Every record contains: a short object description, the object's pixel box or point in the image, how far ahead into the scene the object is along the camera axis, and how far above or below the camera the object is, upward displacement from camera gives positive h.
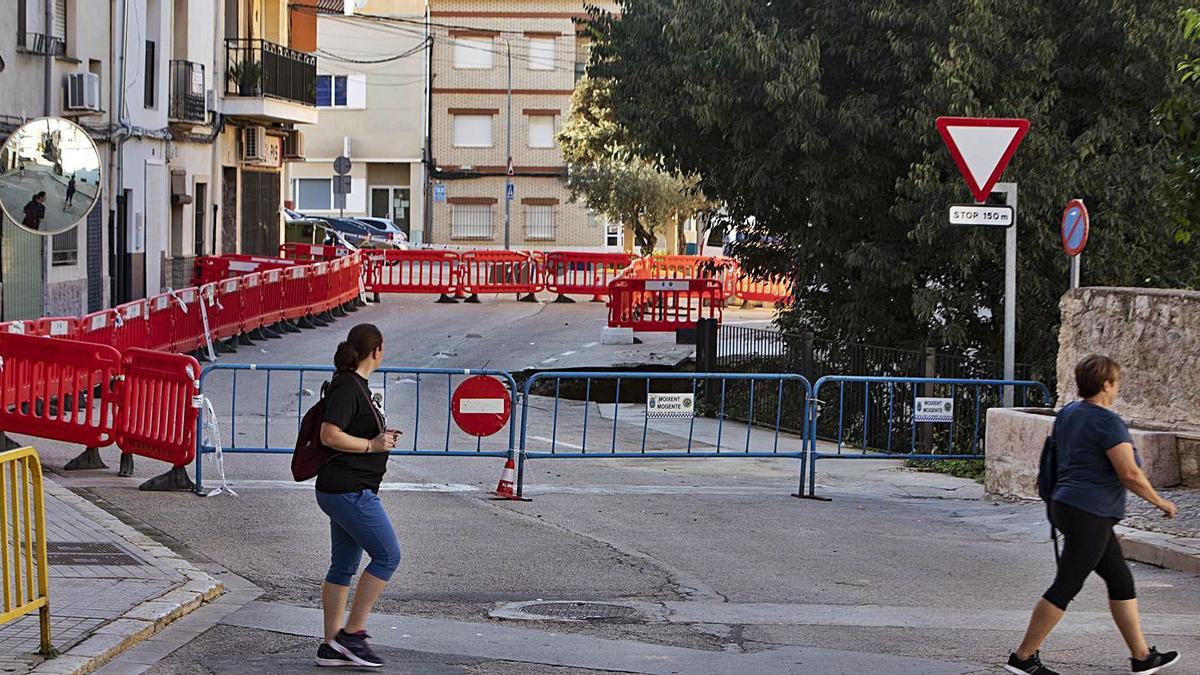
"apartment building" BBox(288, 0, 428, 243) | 68.44 +4.09
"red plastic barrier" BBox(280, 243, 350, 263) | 39.44 -0.98
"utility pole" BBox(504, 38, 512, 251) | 64.36 +1.42
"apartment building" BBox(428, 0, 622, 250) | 68.62 +4.27
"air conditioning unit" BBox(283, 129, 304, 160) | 42.28 +1.55
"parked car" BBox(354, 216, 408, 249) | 59.88 -0.68
